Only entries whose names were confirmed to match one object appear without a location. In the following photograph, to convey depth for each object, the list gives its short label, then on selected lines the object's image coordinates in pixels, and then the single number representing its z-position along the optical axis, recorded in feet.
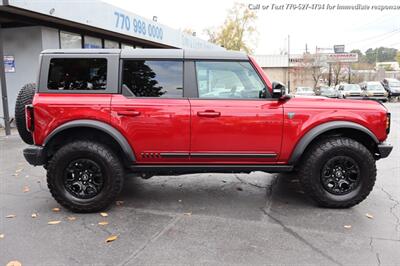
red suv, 13.65
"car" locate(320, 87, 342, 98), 100.30
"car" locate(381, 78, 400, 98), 91.55
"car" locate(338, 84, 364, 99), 89.86
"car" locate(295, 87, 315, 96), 115.14
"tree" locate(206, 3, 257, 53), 158.61
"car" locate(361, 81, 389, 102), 87.20
